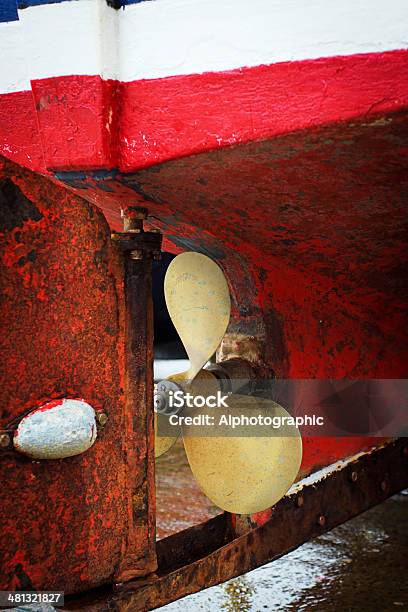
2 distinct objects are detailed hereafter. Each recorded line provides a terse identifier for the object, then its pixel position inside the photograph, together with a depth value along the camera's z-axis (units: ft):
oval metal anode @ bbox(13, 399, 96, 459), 5.15
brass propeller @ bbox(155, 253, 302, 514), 6.35
